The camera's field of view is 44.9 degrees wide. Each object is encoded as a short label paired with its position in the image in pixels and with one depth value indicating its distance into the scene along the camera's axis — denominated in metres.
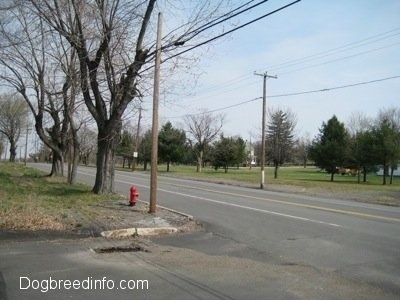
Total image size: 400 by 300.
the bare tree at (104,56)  17.67
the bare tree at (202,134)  79.12
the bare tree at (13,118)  70.42
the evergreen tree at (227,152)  72.25
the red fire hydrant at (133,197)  16.42
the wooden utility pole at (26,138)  77.47
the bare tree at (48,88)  24.23
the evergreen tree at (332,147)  59.47
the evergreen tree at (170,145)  68.62
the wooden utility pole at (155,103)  15.20
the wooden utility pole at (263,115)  35.33
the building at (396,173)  84.12
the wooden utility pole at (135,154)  57.91
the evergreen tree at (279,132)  59.31
